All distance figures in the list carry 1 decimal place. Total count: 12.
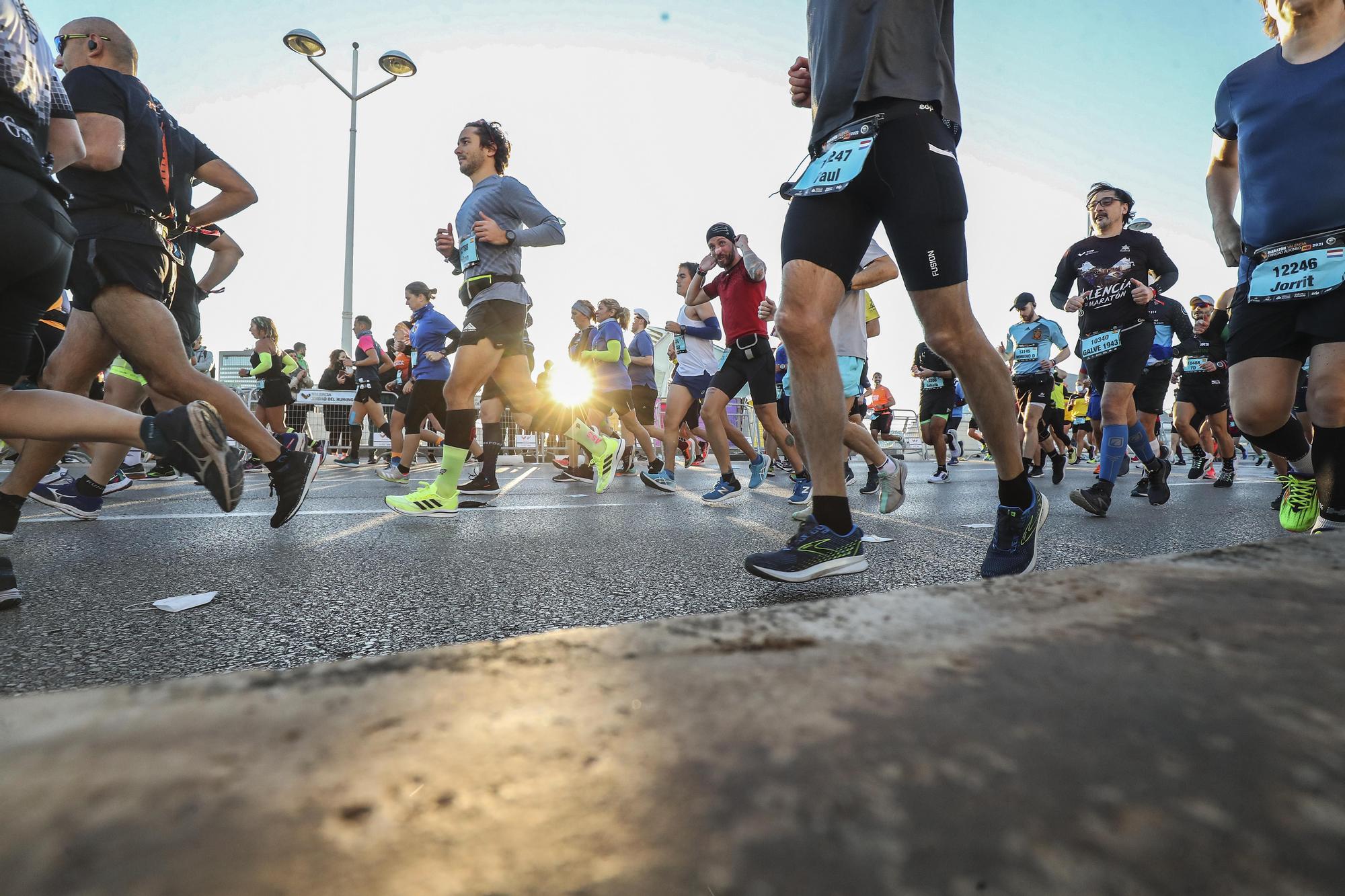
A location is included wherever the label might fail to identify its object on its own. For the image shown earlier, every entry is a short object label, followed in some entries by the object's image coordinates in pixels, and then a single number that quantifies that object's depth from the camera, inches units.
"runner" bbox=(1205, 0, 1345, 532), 94.4
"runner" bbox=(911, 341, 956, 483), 304.7
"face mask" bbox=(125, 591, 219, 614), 66.9
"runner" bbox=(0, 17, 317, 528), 106.8
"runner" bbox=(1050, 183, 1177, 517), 184.5
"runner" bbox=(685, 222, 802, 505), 205.0
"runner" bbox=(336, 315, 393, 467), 416.2
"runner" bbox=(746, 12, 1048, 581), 79.9
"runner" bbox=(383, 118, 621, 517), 169.5
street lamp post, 530.6
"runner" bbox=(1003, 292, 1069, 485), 305.7
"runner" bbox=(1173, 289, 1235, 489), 295.0
